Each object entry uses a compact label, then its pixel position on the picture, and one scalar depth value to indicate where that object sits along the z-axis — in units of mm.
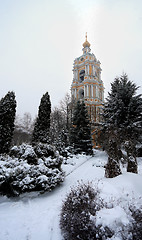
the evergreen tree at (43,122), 13194
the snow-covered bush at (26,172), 4094
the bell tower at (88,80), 27859
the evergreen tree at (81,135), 13039
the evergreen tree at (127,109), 9961
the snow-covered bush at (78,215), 2211
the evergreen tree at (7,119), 10768
